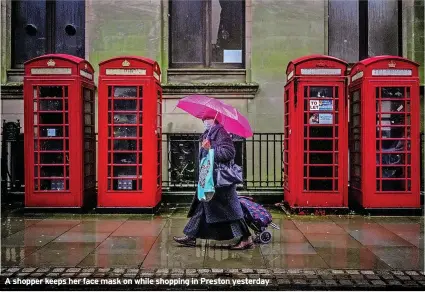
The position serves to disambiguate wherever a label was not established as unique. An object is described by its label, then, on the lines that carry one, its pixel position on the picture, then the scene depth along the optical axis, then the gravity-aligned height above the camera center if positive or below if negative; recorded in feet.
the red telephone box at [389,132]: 27.99 +0.72
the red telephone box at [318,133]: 28.19 +0.71
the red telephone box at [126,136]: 28.43 +0.58
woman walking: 19.95 -2.85
